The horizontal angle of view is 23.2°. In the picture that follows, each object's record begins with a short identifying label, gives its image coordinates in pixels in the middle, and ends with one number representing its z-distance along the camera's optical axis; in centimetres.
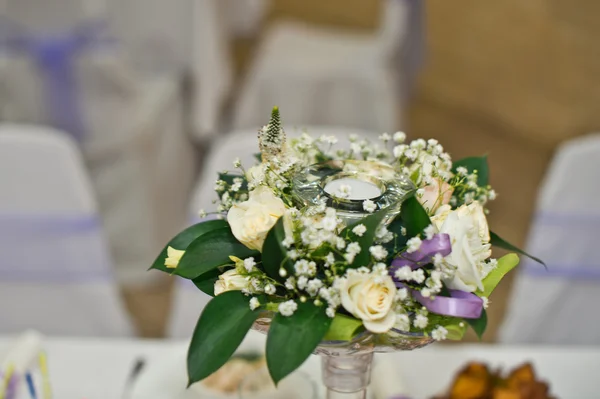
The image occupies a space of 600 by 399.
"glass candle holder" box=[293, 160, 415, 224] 91
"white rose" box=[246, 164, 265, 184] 93
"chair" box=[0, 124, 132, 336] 133
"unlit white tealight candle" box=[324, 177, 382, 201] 91
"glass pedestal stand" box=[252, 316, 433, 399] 89
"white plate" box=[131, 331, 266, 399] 110
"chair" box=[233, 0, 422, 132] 317
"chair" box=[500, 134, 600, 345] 134
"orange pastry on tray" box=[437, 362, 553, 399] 104
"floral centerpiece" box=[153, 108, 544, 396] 87
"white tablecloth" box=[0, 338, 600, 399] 117
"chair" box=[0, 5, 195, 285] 267
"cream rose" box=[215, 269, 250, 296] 89
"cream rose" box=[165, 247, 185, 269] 92
